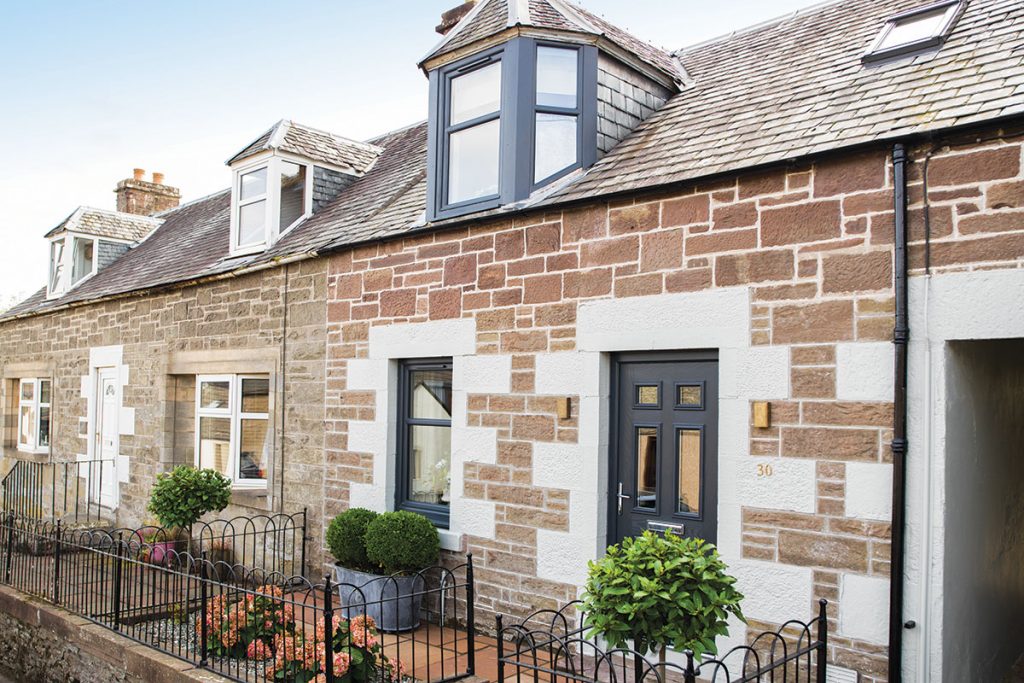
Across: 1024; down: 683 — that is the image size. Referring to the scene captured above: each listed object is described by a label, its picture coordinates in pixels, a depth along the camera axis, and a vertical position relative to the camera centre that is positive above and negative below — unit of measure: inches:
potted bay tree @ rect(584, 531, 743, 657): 160.9 -44.0
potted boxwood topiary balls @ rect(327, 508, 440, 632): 266.5 -61.2
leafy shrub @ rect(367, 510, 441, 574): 265.3 -55.5
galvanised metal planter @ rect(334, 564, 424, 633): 270.8 -76.4
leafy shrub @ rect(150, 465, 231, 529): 342.0 -53.8
